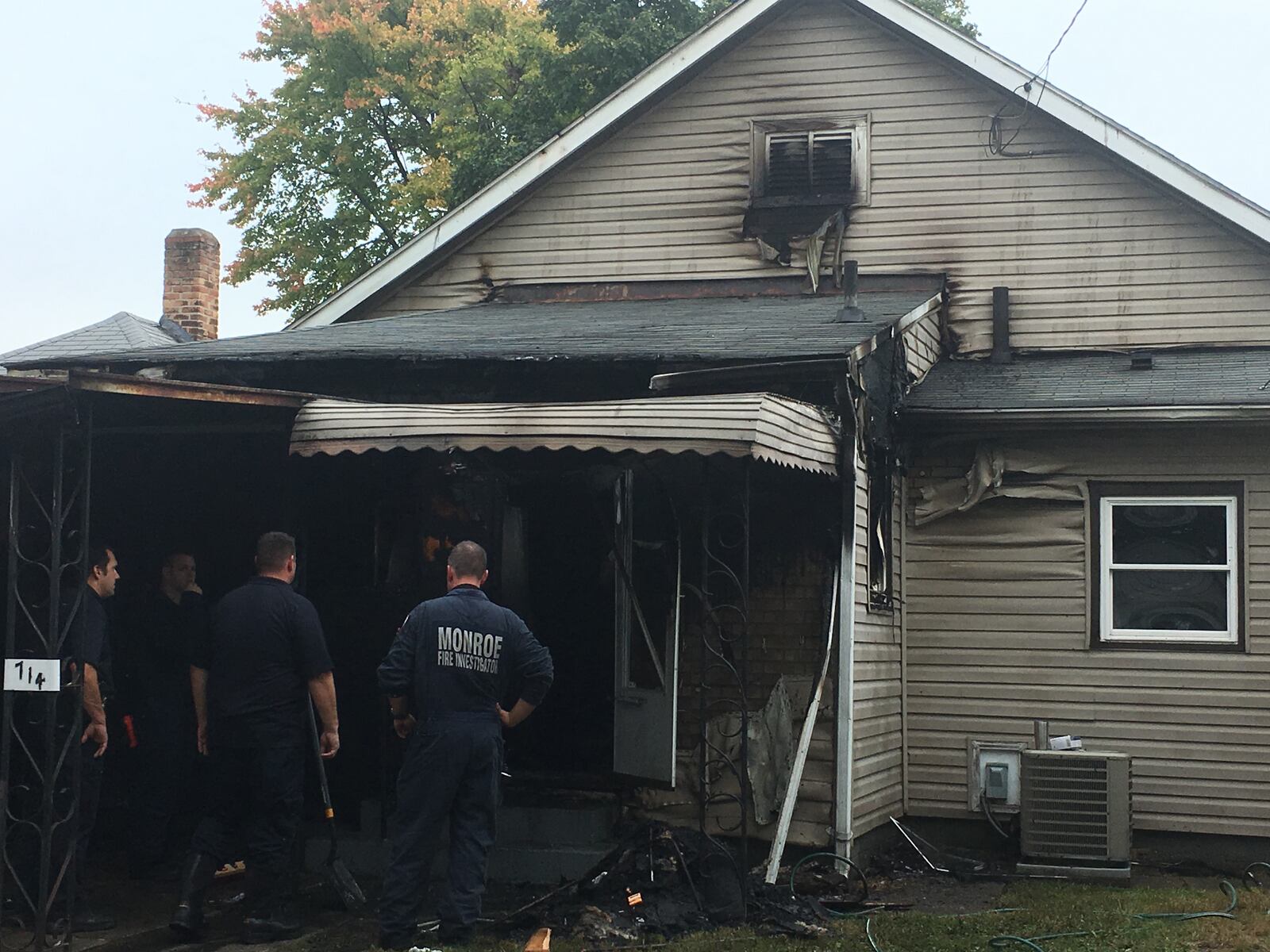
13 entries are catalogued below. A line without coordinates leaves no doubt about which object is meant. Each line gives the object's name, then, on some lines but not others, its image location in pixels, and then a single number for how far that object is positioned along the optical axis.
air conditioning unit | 9.60
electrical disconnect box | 10.55
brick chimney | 19.38
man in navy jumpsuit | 6.98
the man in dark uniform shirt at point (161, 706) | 8.72
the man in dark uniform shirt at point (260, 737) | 7.21
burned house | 9.07
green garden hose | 7.95
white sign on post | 6.81
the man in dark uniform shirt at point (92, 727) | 7.31
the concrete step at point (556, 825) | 9.01
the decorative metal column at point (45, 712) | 6.84
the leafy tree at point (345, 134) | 28.08
